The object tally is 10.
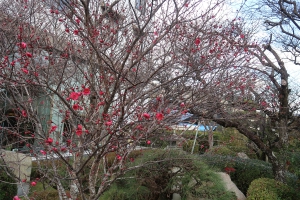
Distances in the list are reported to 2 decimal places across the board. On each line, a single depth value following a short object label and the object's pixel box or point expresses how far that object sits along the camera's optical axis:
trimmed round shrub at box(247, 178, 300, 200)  5.27
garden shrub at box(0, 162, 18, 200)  4.62
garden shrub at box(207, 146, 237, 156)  9.57
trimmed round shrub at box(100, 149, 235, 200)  4.40
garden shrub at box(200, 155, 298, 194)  7.32
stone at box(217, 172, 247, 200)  6.04
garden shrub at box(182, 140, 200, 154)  11.33
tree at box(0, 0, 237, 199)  2.55
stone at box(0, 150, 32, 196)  5.07
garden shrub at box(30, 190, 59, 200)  4.19
